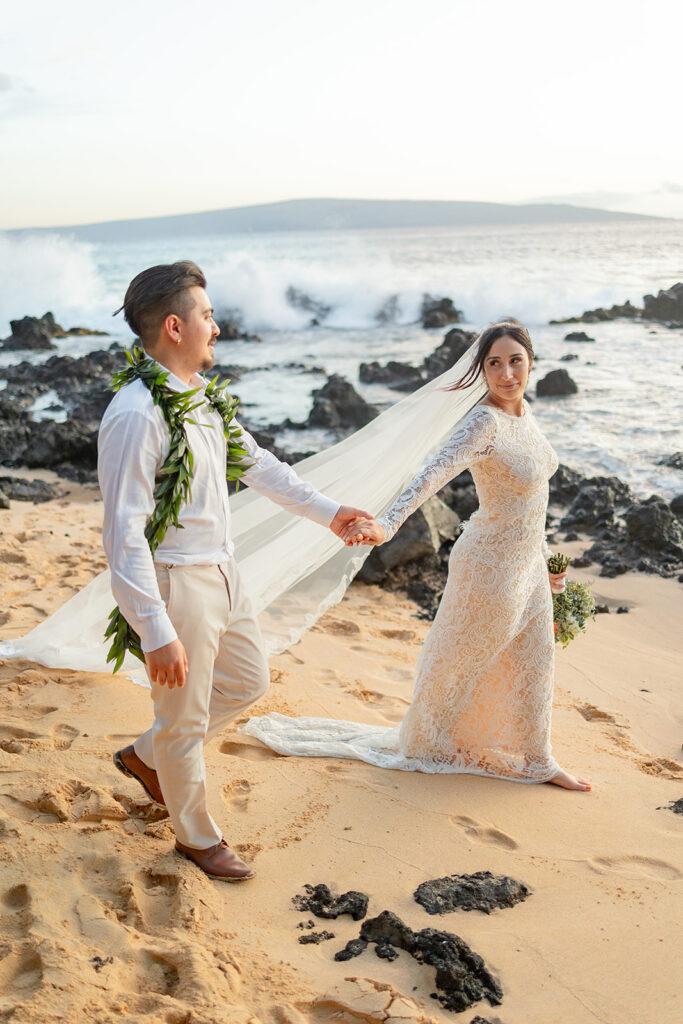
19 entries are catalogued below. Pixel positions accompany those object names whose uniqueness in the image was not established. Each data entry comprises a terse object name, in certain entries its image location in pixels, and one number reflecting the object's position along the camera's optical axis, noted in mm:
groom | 2836
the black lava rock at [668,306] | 30625
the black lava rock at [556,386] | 17922
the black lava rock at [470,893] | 3232
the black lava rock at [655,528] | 8547
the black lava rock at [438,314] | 32875
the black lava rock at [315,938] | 2981
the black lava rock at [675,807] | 4004
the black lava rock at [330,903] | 3156
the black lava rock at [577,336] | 26500
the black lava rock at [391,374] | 19922
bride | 4020
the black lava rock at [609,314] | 31938
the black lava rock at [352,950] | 2898
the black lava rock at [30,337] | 25812
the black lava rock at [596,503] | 9547
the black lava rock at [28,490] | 9859
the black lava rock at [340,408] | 14922
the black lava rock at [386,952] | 2904
